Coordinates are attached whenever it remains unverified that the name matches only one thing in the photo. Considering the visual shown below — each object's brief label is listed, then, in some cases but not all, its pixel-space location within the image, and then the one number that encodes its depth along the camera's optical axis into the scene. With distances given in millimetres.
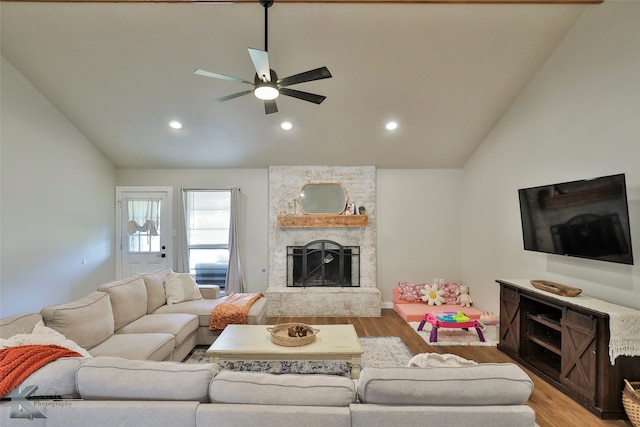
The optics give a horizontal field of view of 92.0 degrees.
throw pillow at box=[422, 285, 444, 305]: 5070
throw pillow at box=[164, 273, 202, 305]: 3773
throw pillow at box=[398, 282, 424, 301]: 5184
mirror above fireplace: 5363
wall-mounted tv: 2461
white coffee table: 2520
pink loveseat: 4531
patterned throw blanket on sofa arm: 3393
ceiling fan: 2312
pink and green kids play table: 3705
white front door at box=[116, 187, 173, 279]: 5426
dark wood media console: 2338
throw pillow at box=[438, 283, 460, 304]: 5156
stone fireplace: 5305
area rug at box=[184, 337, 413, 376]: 3074
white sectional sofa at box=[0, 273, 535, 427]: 1231
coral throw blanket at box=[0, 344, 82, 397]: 1283
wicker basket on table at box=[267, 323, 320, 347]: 2586
